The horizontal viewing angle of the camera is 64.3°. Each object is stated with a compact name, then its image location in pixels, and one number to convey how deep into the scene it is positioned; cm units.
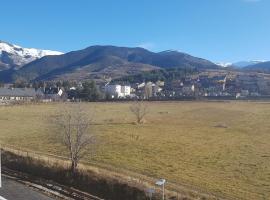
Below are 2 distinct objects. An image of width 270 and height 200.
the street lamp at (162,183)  1207
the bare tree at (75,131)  1727
